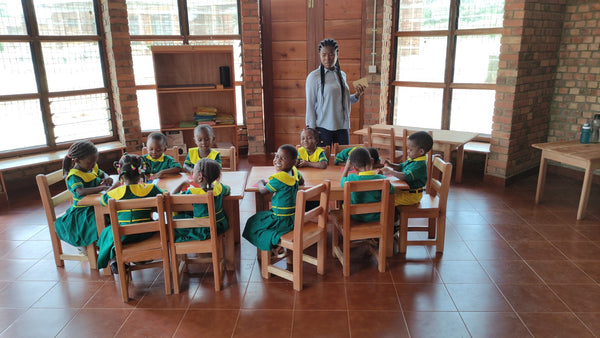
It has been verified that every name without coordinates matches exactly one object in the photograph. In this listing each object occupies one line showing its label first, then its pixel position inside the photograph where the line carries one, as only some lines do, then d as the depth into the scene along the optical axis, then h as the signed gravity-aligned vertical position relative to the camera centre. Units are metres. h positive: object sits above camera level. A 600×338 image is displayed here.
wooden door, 6.59 +0.30
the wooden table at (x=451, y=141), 5.43 -0.89
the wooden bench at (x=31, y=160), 5.25 -1.10
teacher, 4.79 -0.36
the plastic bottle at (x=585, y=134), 5.04 -0.77
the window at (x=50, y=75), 5.61 -0.04
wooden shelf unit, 6.19 -0.24
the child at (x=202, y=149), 4.12 -0.74
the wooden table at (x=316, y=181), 3.48 -0.91
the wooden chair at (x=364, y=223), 3.24 -1.19
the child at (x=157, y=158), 3.99 -0.79
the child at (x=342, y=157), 4.17 -0.83
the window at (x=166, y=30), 6.59 +0.60
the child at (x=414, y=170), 3.64 -0.84
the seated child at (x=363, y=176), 3.40 -0.82
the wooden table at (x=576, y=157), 4.47 -0.95
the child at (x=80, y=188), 3.41 -0.90
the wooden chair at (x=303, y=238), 3.08 -1.22
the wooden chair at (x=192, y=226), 2.96 -1.12
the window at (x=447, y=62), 6.02 +0.06
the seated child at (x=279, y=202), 3.24 -0.98
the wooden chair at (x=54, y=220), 3.43 -1.17
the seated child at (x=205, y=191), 3.12 -0.87
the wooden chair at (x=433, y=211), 3.63 -1.20
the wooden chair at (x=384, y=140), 5.23 -0.88
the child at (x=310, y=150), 4.09 -0.75
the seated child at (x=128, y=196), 3.12 -0.87
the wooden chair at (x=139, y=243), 2.86 -1.19
